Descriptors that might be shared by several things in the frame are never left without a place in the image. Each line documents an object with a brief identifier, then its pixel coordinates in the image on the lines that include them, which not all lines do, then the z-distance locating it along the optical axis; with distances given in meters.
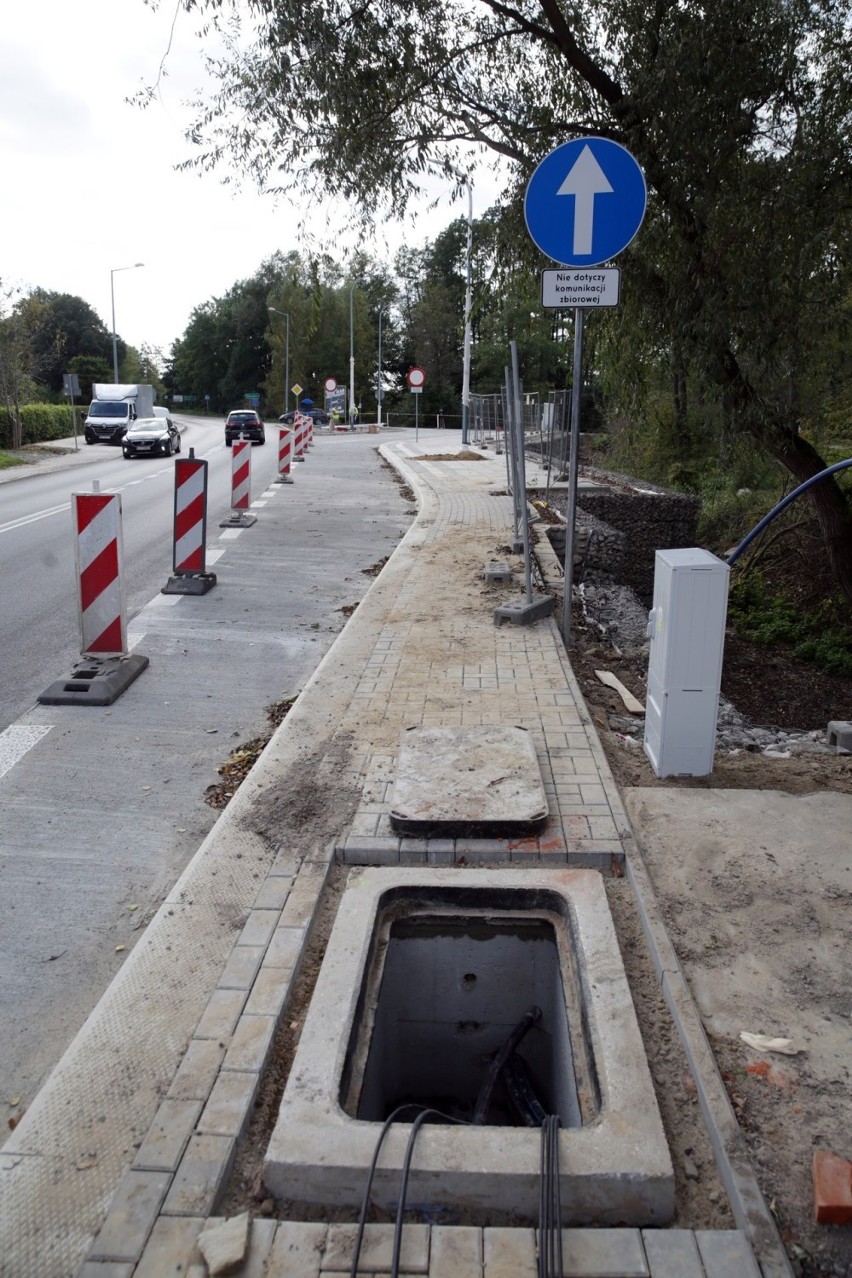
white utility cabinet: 4.84
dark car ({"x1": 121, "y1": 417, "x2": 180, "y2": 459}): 33.38
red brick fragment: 2.38
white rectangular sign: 6.64
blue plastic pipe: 5.94
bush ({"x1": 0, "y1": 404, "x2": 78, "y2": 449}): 35.62
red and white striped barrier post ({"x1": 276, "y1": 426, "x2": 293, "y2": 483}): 22.78
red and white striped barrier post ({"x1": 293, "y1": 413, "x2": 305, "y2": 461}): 29.75
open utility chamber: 2.48
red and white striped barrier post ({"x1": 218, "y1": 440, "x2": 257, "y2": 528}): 15.09
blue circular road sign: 6.22
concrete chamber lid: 4.32
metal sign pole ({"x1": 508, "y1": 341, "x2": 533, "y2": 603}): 8.34
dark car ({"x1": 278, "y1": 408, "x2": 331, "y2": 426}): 69.44
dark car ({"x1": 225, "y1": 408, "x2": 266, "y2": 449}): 40.34
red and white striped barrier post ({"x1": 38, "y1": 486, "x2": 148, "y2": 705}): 6.83
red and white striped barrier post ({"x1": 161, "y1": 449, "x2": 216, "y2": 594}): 9.92
